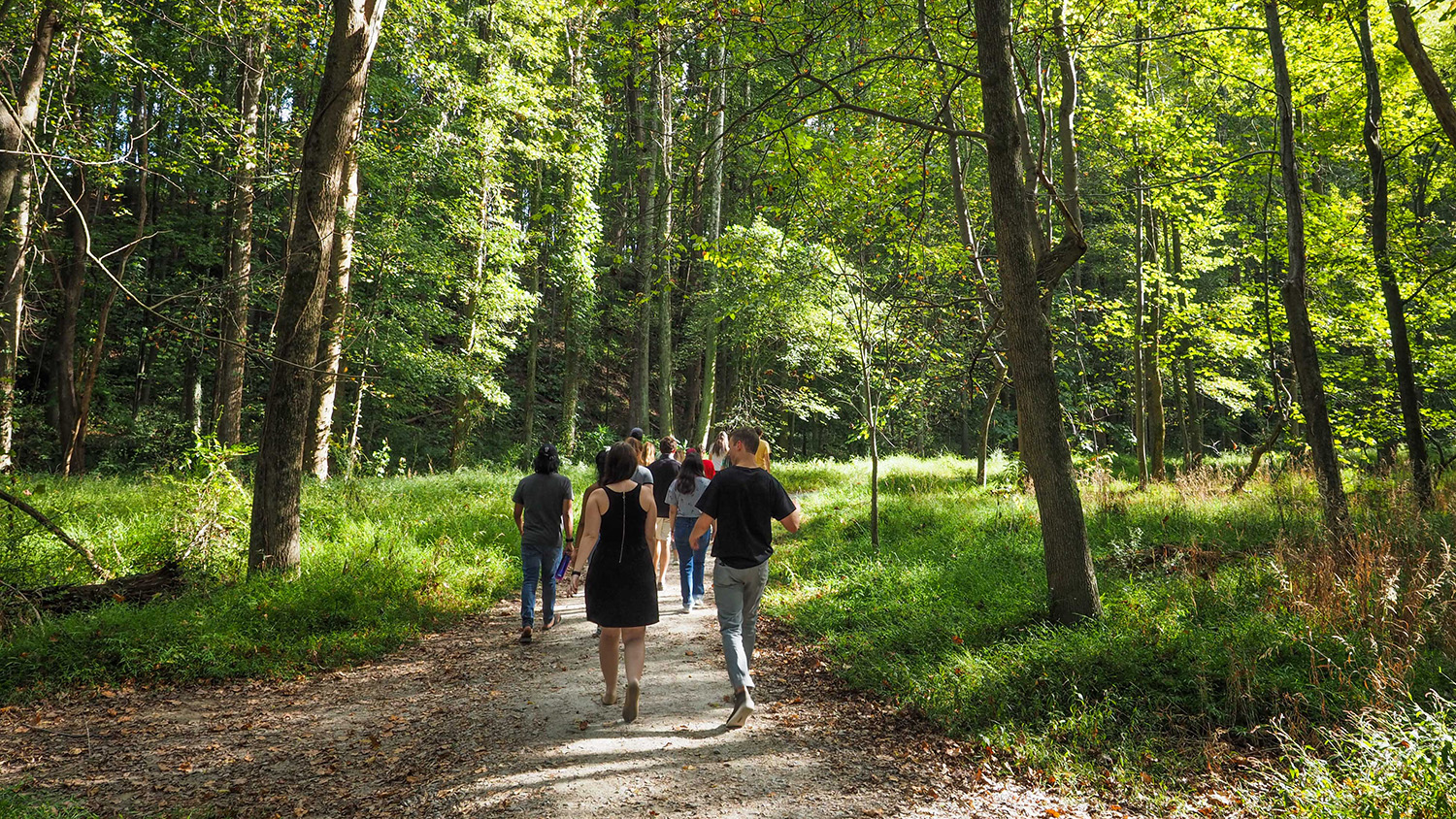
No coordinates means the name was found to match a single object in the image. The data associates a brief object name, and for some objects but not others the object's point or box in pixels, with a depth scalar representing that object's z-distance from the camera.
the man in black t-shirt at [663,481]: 9.38
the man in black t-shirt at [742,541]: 5.14
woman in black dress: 5.00
